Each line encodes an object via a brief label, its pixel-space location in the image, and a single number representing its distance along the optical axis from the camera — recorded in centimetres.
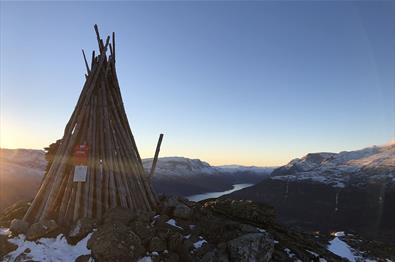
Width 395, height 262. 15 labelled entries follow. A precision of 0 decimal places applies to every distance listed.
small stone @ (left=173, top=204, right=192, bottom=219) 1290
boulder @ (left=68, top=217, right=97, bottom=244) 1102
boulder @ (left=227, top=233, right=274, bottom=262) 1029
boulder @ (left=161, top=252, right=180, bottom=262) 1030
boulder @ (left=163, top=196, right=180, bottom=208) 1373
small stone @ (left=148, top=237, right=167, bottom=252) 1062
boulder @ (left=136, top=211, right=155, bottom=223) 1186
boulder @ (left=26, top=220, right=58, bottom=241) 1096
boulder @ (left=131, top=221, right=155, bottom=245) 1096
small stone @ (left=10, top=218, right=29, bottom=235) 1140
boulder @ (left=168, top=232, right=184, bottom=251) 1082
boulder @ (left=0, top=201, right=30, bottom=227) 1297
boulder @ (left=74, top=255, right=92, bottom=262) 999
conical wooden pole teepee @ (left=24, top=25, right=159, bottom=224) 1270
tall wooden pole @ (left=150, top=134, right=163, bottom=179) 1611
